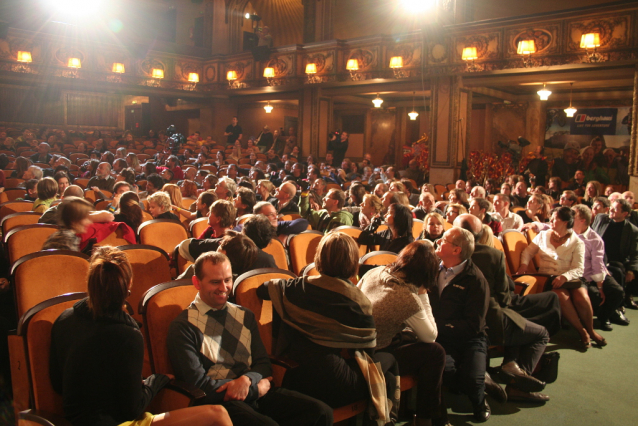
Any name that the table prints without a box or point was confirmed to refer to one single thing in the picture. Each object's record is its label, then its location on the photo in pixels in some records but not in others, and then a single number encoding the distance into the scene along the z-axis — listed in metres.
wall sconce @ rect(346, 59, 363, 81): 12.34
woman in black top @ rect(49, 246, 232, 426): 1.64
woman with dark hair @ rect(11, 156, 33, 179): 7.04
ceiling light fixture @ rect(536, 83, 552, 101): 10.16
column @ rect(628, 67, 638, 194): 8.77
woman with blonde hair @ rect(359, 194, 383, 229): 4.52
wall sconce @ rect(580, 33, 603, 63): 8.95
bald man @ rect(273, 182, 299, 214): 5.17
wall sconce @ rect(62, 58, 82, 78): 13.13
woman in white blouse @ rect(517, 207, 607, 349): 3.93
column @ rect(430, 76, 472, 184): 11.07
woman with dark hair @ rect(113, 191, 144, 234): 3.80
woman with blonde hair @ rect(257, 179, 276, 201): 5.55
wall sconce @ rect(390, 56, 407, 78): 11.46
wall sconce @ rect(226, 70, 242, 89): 15.15
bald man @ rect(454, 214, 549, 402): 2.97
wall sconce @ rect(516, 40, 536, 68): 9.55
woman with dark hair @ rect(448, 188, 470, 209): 5.72
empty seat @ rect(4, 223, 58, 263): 3.28
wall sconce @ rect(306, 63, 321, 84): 13.02
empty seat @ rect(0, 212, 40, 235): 3.95
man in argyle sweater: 1.94
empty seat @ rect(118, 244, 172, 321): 2.88
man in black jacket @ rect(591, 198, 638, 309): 4.84
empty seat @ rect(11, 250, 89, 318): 2.40
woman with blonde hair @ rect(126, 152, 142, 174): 8.91
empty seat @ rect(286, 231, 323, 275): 3.81
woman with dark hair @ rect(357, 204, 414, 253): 3.58
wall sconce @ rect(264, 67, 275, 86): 14.03
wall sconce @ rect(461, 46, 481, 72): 10.23
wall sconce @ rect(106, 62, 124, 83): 14.10
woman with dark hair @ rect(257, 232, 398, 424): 2.12
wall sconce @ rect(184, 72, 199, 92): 15.63
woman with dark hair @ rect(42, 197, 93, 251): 2.87
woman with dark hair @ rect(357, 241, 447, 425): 2.36
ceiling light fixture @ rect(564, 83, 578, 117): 11.62
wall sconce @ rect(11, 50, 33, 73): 12.57
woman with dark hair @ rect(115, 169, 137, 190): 6.84
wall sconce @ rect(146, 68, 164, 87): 14.88
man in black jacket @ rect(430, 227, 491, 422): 2.71
